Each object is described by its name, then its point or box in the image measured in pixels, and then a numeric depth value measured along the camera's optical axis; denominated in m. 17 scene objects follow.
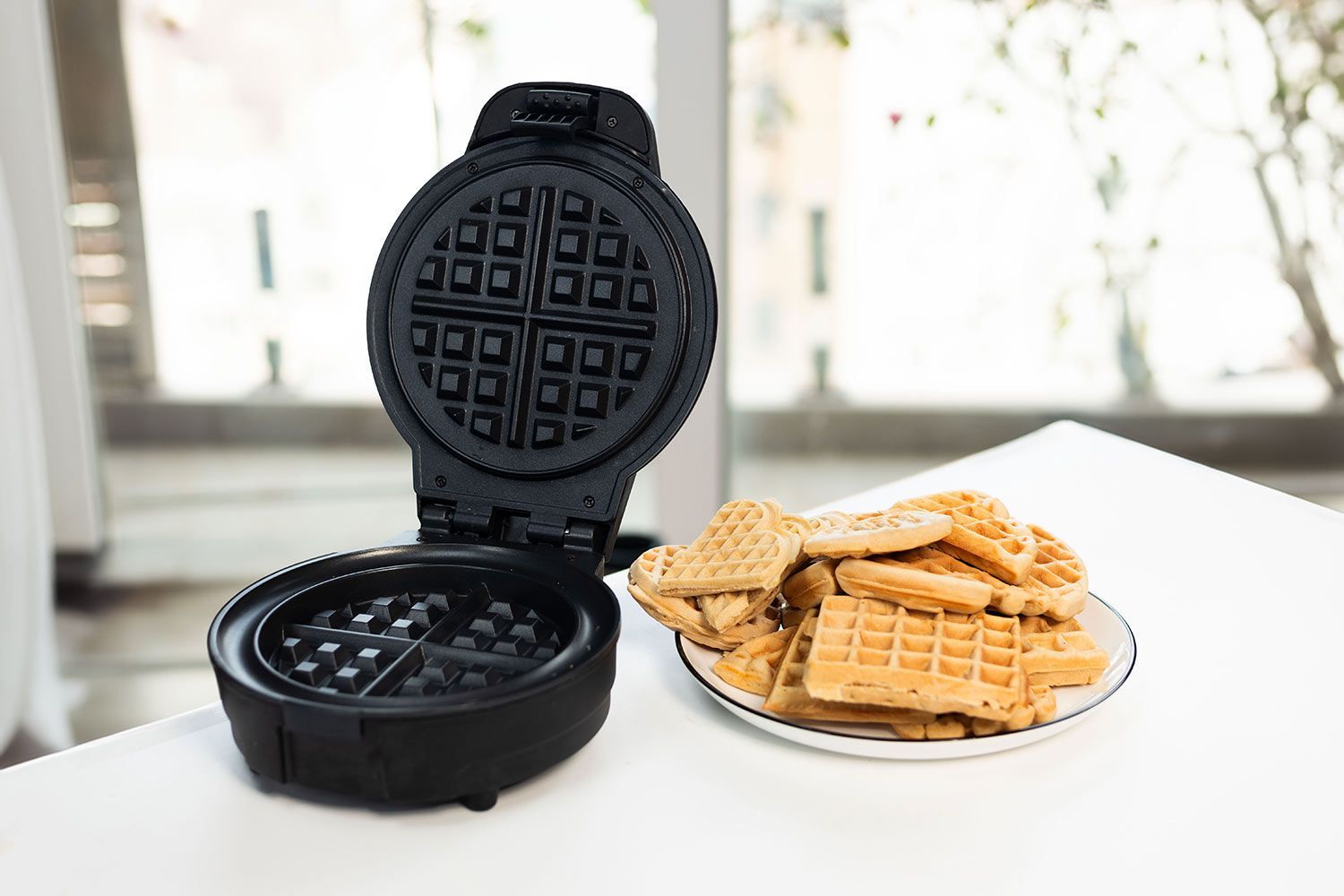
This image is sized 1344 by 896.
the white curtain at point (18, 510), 2.39
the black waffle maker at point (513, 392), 0.95
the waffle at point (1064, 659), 0.91
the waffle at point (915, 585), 0.93
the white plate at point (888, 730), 0.85
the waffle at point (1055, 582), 0.96
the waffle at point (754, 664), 0.94
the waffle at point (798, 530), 1.01
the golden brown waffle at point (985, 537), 0.96
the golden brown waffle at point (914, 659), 0.83
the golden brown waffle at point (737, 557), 0.93
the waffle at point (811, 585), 0.98
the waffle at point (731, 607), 0.94
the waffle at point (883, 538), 0.92
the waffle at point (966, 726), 0.86
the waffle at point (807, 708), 0.88
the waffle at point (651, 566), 1.00
